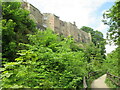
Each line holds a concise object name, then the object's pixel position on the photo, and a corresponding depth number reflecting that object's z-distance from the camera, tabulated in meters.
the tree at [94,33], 70.81
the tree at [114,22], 11.09
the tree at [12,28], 9.55
